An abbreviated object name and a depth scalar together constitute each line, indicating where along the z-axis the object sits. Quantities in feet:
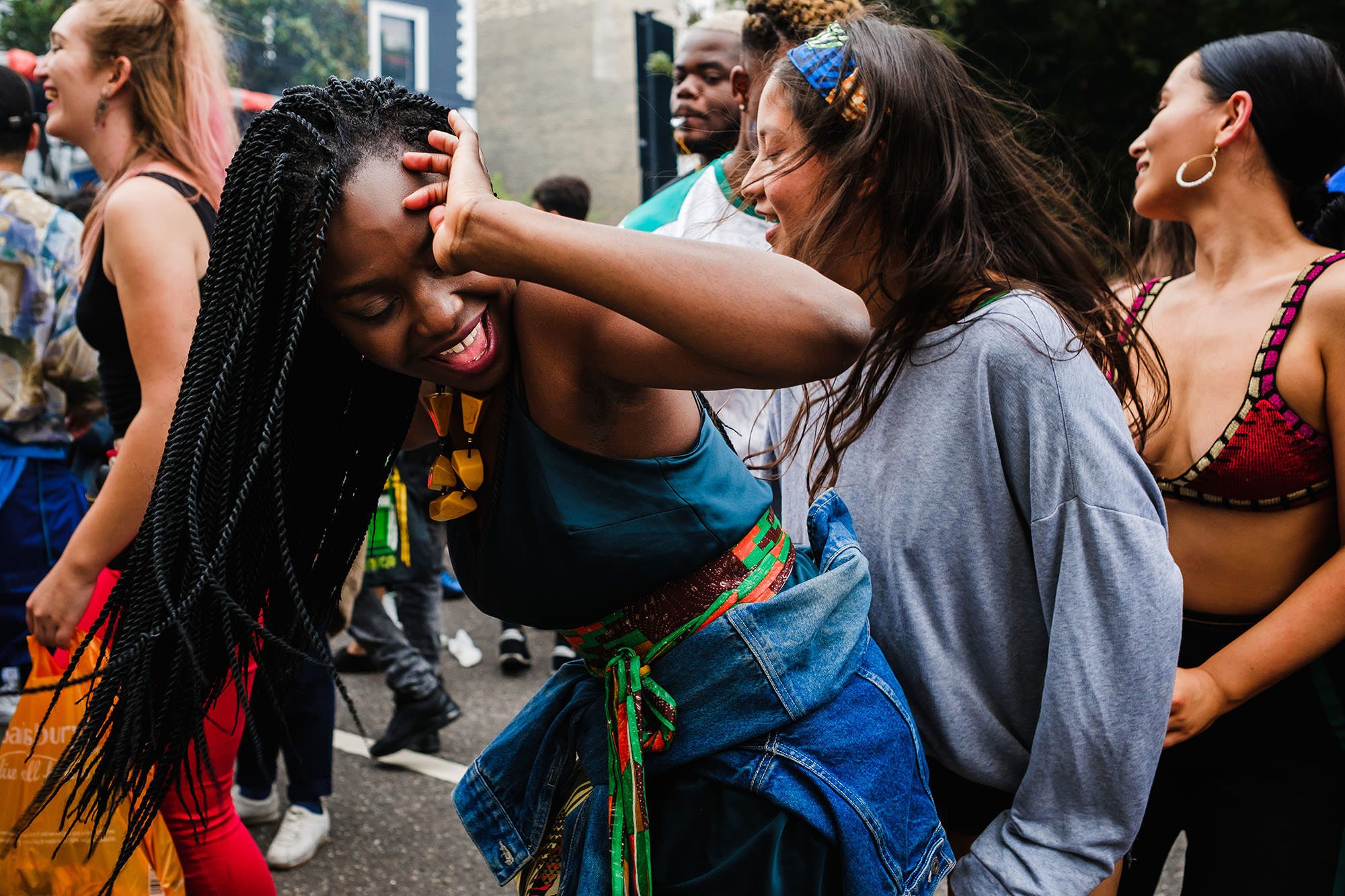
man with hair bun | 7.86
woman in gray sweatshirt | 4.53
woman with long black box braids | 3.77
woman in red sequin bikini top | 5.94
